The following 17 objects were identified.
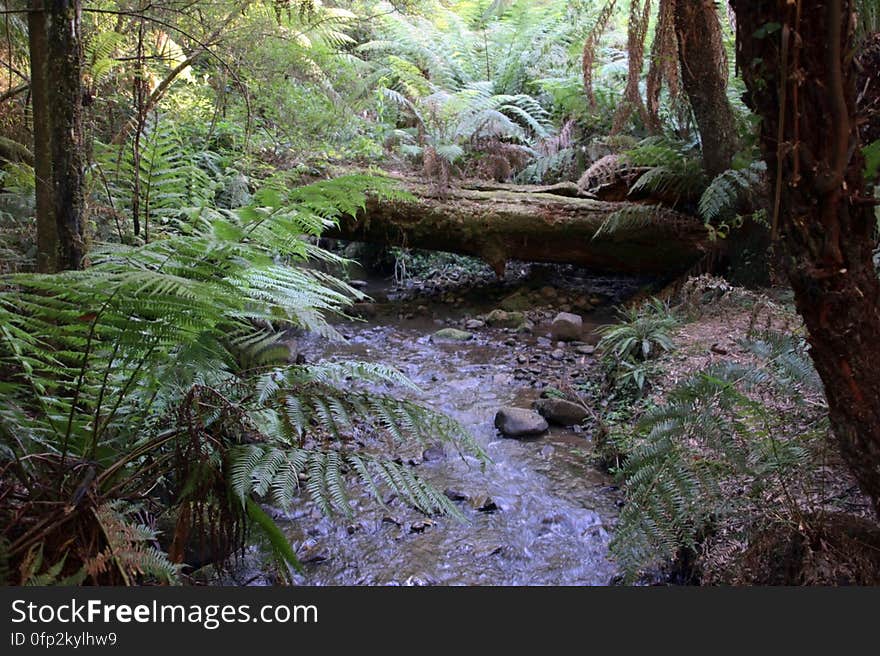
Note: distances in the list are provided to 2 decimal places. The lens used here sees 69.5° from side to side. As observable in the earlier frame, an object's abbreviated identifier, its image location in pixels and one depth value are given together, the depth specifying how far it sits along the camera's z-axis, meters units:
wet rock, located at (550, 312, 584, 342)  5.28
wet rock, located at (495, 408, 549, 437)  3.63
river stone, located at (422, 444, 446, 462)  3.39
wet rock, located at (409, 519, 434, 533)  2.72
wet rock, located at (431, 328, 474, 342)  5.36
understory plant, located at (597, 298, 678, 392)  3.85
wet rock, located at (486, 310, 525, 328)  5.68
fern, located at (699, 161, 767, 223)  4.72
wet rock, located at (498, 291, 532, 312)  6.00
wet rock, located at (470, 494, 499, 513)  2.88
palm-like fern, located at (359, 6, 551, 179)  6.81
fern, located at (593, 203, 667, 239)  5.36
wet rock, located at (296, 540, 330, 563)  2.54
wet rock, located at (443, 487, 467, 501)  2.96
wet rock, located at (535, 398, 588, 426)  3.78
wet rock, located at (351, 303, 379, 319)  5.91
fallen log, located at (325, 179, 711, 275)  5.70
